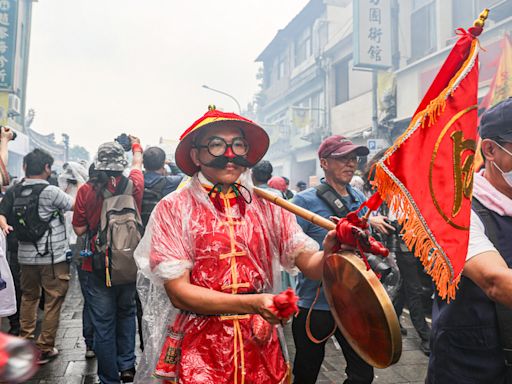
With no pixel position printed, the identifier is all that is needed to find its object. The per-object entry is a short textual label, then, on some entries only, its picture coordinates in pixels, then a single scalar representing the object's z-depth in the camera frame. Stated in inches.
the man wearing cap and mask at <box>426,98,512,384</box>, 70.0
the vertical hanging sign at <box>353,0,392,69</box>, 548.1
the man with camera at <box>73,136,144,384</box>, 133.2
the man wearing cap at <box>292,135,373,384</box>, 115.0
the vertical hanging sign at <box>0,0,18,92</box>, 617.0
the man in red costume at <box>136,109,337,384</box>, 71.4
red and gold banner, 63.3
